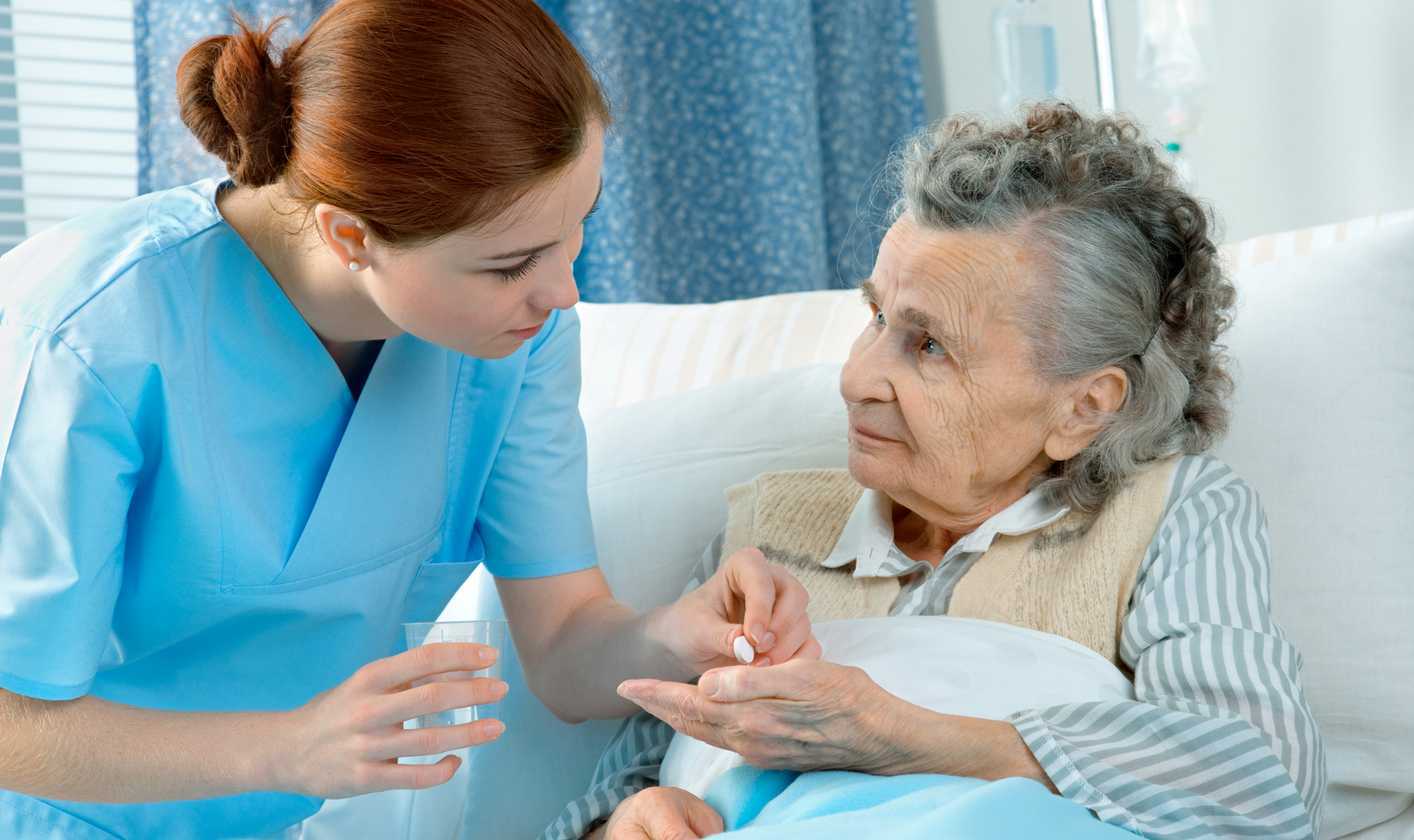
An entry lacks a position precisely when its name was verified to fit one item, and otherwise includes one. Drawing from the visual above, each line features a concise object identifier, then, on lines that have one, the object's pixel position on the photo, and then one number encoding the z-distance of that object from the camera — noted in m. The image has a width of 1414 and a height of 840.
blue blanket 0.79
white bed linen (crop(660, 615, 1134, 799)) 1.05
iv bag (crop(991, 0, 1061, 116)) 2.65
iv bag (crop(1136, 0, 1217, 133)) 2.26
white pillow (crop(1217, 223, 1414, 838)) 1.22
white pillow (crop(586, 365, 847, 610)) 1.55
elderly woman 1.07
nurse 0.96
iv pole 2.25
